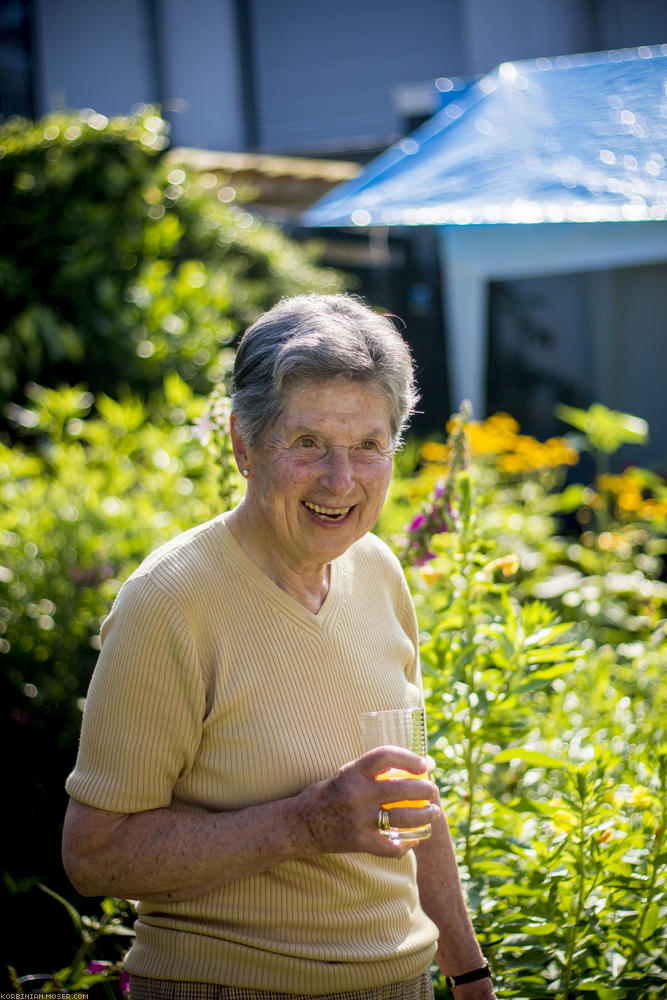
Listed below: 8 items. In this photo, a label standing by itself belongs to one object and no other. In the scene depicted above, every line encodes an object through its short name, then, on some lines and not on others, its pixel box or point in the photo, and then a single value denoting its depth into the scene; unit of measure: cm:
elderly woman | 146
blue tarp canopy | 408
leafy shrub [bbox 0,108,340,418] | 561
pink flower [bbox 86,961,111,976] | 214
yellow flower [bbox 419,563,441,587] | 257
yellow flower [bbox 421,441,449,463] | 457
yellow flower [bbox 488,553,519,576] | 242
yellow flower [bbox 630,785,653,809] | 201
